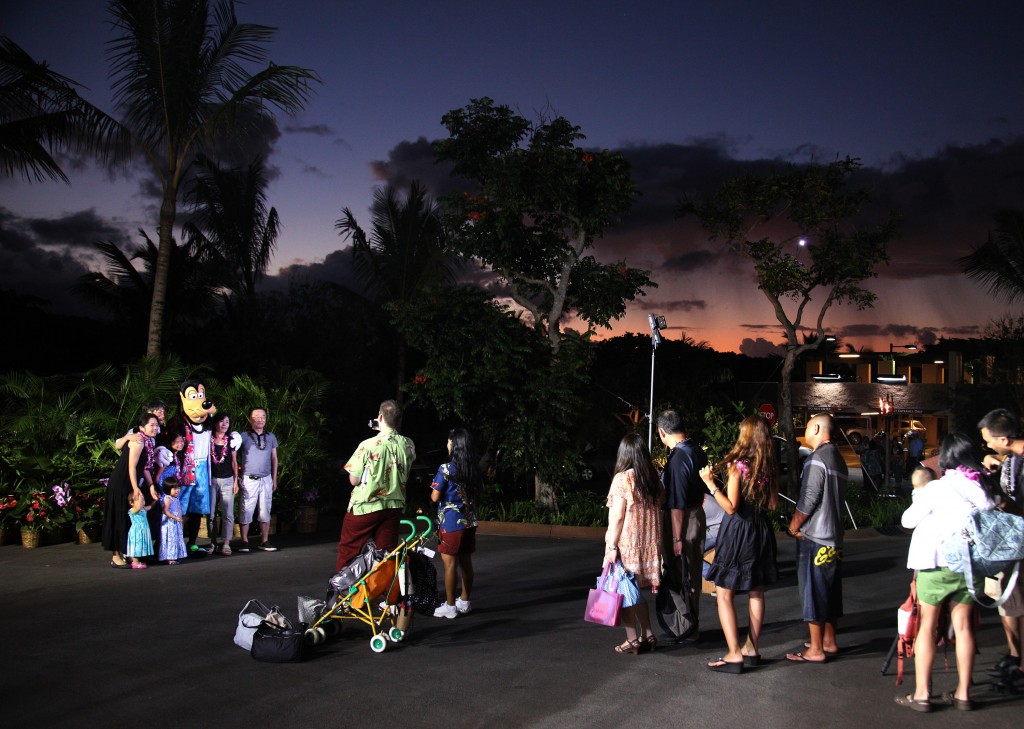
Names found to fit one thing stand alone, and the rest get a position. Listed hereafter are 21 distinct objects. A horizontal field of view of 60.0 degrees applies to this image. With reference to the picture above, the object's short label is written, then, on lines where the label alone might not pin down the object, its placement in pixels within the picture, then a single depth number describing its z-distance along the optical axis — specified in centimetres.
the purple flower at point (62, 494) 1142
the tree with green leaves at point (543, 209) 1473
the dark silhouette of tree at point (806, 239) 1925
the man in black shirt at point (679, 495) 670
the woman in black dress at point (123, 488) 990
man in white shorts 1099
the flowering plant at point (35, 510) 1141
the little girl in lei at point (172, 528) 1009
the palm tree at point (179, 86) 1450
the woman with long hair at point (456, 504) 762
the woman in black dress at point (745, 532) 612
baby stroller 668
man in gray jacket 616
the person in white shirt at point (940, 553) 529
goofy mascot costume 1058
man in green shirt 721
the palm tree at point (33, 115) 1373
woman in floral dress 632
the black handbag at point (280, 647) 632
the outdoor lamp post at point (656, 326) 1169
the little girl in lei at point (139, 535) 988
